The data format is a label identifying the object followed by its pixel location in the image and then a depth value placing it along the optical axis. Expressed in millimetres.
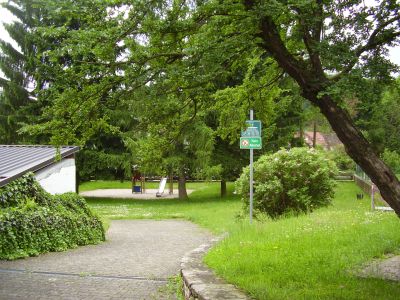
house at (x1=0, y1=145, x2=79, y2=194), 13266
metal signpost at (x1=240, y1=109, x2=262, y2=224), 11828
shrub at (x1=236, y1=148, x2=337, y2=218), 13367
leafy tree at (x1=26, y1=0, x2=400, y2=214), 5207
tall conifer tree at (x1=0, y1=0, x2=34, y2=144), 30016
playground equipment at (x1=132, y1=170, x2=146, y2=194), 38875
